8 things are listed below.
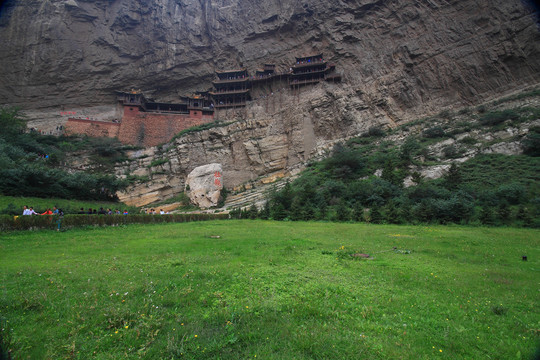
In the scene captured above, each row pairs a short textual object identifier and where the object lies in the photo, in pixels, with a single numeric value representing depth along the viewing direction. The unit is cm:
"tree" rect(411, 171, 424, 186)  2564
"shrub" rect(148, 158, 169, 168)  4262
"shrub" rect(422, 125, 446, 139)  3609
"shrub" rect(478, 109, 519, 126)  3344
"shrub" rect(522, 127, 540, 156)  2669
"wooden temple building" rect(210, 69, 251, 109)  5131
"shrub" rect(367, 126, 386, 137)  4175
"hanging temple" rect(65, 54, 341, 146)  4678
